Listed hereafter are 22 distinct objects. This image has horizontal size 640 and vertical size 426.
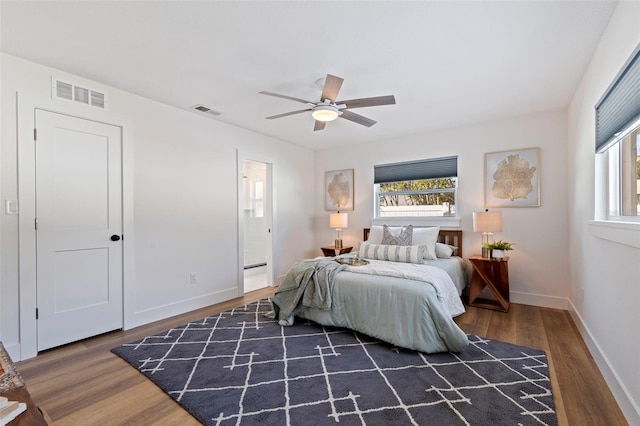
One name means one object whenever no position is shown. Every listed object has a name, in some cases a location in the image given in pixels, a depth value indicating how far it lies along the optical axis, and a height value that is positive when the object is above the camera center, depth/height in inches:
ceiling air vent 140.2 +51.0
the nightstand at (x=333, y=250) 197.6 -26.2
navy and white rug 68.7 -47.4
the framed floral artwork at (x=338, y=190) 214.4 +16.9
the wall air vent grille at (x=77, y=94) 106.7 +45.4
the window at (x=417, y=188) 179.9 +15.9
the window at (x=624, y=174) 75.2 +10.6
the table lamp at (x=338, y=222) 199.0 -6.5
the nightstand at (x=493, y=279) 141.8 -33.1
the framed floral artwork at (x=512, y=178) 150.9 +17.9
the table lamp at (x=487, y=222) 146.0 -5.2
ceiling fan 96.7 +39.9
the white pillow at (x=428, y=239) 152.5 -14.5
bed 98.3 -33.3
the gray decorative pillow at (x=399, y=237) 157.7 -13.9
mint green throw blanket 119.9 -32.5
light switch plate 95.9 +2.6
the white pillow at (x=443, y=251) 157.8 -21.1
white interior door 104.0 -5.5
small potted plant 144.7 -18.1
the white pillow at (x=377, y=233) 167.5 -12.4
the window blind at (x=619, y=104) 64.2 +27.2
